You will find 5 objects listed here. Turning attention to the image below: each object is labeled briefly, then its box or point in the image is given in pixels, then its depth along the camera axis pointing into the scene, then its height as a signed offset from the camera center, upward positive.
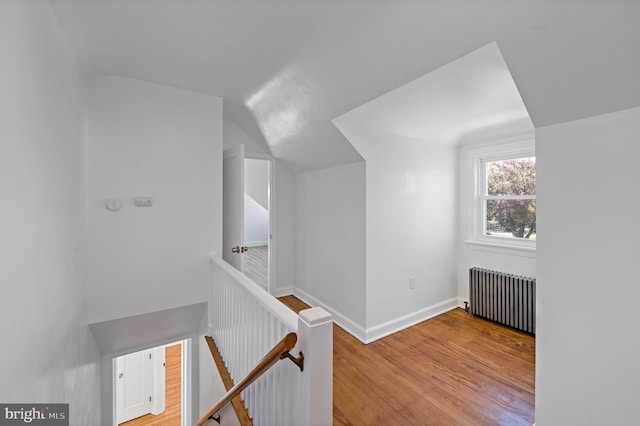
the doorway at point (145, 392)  4.20 -3.01
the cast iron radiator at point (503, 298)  2.84 -1.02
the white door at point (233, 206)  2.54 +0.07
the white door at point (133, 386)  4.18 -2.85
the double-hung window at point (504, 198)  3.03 +0.17
